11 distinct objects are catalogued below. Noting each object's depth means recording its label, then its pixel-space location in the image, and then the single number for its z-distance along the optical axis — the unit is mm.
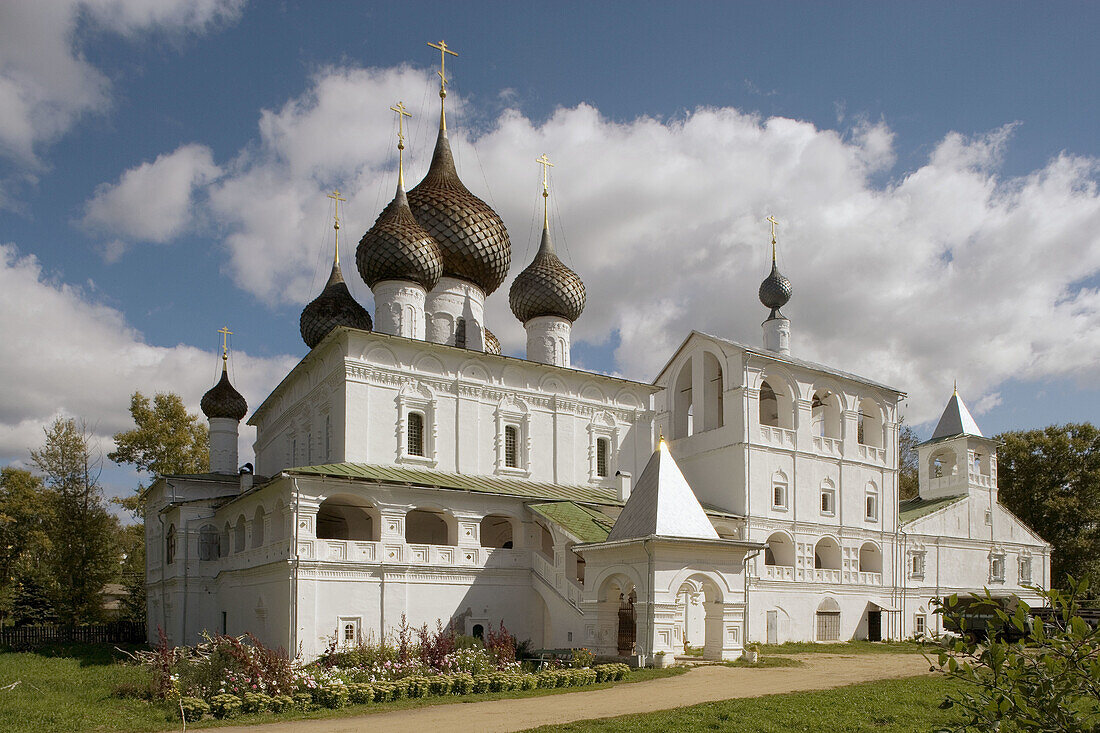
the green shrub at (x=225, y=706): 12039
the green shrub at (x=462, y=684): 13914
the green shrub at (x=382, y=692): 13094
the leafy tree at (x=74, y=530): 30875
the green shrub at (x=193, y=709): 11867
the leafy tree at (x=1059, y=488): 35844
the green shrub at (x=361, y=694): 12969
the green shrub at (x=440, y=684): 13664
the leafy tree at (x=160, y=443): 35719
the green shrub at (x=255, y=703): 12305
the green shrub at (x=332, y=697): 12789
